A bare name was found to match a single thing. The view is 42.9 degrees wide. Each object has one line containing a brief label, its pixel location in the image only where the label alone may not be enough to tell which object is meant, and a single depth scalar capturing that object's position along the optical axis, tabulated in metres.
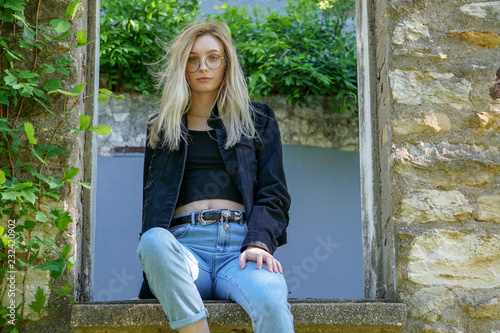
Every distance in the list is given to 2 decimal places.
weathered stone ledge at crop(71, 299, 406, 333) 2.06
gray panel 4.32
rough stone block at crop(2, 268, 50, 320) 2.20
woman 1.95
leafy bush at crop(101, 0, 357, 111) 4.38
